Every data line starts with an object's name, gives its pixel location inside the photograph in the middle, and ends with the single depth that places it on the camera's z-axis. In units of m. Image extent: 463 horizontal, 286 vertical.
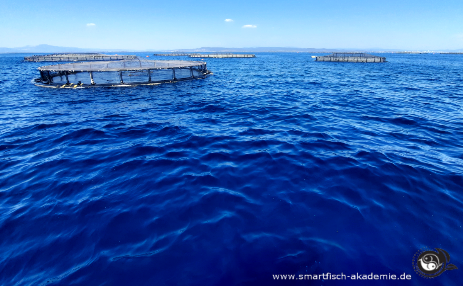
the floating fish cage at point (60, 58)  92.06
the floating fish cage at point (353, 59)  83.64
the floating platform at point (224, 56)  141.65
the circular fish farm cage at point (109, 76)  27.20
